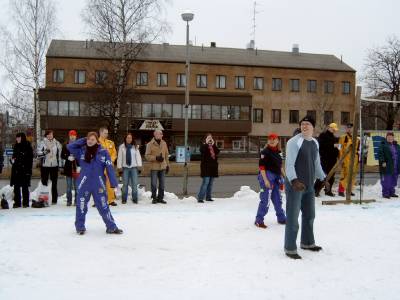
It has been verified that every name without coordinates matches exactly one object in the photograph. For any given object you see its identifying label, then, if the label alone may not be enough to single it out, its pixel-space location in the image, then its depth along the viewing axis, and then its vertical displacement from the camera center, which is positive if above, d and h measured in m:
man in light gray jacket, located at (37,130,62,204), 10.60 -0.38
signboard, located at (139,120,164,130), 48.69 +1.79
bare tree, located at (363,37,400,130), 51.81 +7.79
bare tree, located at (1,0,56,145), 30.50 +6.27
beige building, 48.31 +5.93
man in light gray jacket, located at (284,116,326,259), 6.21 -0.45
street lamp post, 13.56 +2.22
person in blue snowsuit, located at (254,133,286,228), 8.19 -0.66
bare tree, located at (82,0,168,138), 27.78 +6.85
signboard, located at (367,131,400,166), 13.88 -0.01
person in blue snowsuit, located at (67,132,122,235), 7.44 -0.68
